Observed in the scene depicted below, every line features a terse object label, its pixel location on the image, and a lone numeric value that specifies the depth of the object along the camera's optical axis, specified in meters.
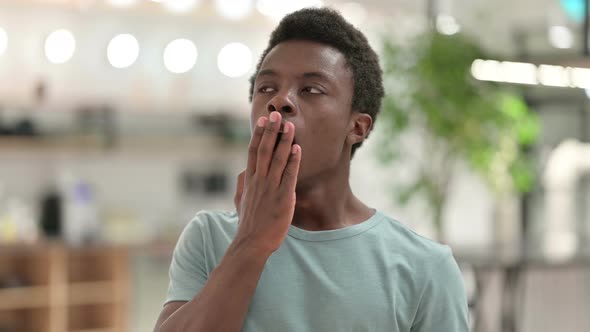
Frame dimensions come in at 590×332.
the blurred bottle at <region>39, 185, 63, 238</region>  5.74
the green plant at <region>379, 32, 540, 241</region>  5.52
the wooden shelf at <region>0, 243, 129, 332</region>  5.37
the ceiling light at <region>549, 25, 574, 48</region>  6.78
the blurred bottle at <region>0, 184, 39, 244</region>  5.30
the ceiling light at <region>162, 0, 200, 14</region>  6.41
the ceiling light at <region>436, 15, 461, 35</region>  6.07
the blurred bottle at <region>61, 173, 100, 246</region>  5.63
